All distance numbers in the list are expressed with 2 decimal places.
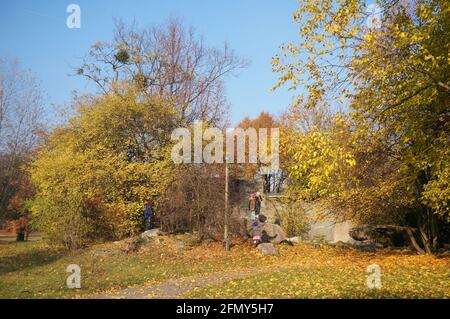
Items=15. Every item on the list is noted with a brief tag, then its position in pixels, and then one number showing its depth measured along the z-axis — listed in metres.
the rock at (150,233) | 19.45
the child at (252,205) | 19.81
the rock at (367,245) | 19.81
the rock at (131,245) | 17.03
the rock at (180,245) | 18.05
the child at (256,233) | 19.25
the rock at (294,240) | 21.06
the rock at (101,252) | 16.36
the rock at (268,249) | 18.05
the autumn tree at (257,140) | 24.44
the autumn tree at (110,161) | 20.11
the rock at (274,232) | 20.64
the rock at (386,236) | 20.81
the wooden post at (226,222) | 18.33
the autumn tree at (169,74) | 28.00
